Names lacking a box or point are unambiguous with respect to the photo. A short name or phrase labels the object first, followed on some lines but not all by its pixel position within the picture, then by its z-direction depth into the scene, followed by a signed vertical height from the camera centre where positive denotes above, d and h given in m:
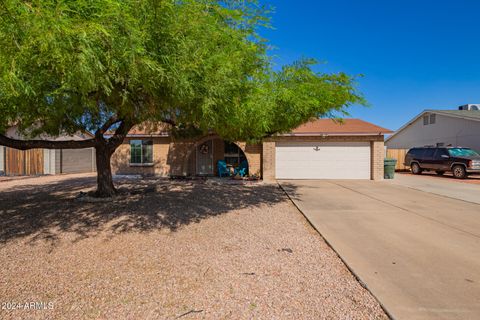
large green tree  2.51 +1.17
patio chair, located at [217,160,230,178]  15.42 -0.78
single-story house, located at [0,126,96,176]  17.05 -0.34
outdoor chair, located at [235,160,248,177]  14.90 -0.77
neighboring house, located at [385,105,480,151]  18.17 +2.20
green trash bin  14.65 -0.68
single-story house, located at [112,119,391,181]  14.11 +0.12
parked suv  14.85 -0.27
